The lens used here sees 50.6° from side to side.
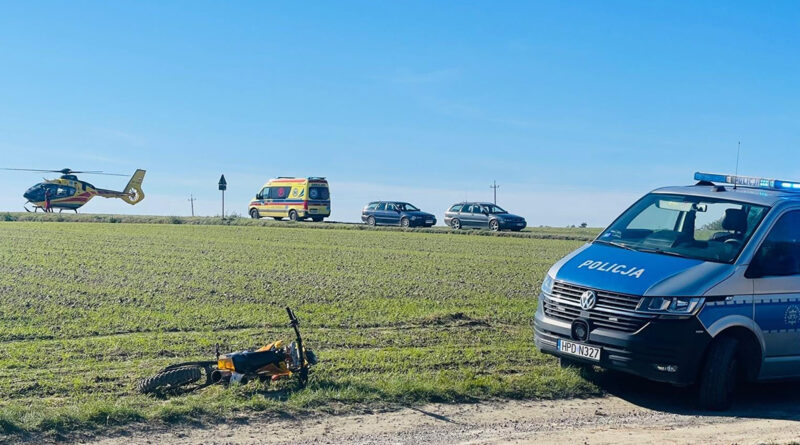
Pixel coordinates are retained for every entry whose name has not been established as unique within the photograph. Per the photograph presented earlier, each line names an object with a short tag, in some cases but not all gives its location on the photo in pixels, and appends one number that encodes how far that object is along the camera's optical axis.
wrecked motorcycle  8.20
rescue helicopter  57.25
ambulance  50.12
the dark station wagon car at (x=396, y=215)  46.84
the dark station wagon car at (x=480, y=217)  43.94
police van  8.07
